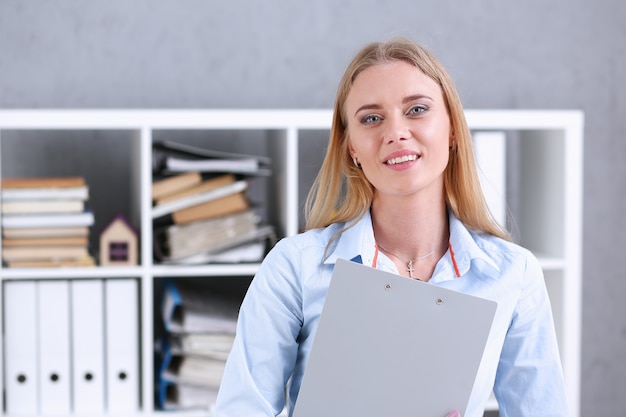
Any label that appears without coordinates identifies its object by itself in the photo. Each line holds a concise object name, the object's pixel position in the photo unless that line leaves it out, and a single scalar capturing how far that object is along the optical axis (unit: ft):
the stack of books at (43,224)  6.86
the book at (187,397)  7.12
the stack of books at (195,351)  7.09
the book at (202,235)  7.05
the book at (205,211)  7.04
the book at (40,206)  6.86
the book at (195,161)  6.97
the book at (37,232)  6.88
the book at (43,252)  6.87
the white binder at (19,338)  6.88
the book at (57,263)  6.91
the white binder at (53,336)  6.92
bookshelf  6.84
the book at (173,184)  6.99
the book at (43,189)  6.86
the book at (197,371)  7.11
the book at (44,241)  6.89
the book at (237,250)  7.03
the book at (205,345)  7.09
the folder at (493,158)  7.58
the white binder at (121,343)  6.98
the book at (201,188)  7.02
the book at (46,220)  6.84
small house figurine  6.98
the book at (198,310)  7.09
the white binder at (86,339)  6.95
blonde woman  4.11
